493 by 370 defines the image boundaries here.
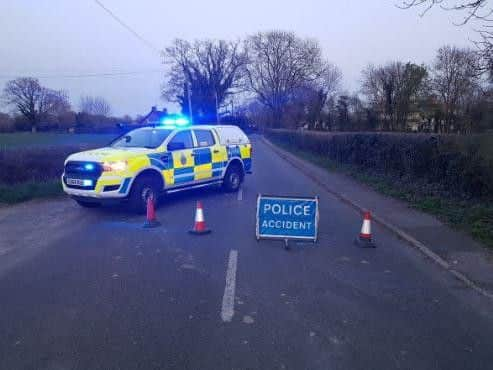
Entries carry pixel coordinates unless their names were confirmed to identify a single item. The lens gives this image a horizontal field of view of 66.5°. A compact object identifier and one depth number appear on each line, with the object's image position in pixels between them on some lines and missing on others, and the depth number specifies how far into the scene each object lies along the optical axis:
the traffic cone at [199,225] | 6.70
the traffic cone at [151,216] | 7.24
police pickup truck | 7.67
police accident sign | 6.02
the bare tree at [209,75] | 61.47
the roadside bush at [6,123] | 57.83
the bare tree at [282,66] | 62.56
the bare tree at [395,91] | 41.38
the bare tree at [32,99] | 69.94
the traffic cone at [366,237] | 6.20
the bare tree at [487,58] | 7.66
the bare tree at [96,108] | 87.75
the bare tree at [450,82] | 38.47
